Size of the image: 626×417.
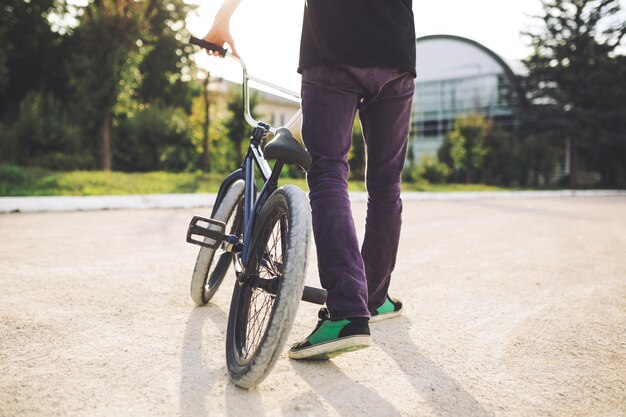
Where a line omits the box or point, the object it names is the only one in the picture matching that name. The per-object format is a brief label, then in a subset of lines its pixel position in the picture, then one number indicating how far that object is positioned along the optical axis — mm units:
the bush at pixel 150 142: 18547
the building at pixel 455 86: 40500
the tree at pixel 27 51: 26281
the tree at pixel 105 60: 13438
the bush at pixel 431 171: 25859
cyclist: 1952
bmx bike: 1672
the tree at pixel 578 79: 36344
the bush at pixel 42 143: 14125
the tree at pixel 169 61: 31625
